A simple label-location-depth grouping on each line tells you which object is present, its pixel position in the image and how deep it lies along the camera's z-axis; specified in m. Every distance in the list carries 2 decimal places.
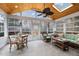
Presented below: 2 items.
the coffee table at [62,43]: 1.79
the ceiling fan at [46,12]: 1.74
